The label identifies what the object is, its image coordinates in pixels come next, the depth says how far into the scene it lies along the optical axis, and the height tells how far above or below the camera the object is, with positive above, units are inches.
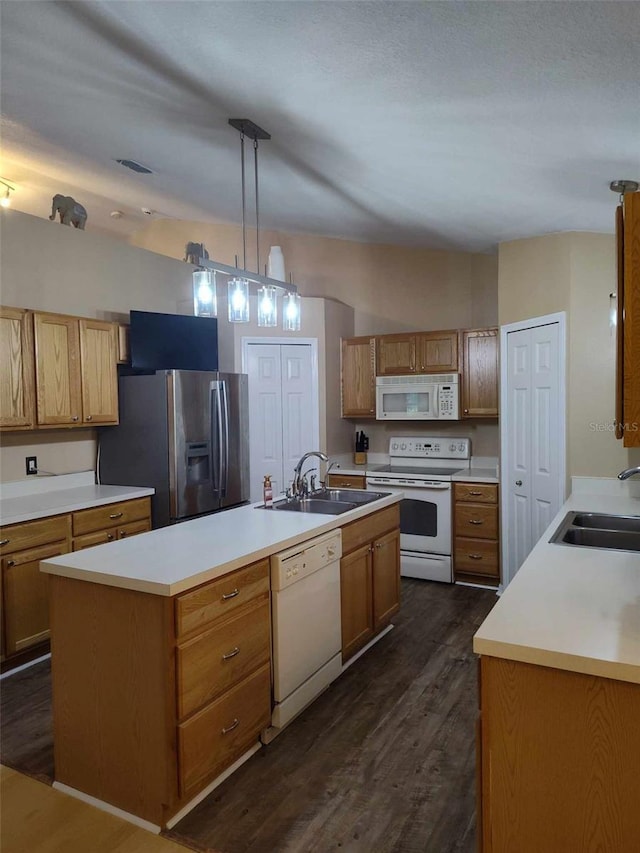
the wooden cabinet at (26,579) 121.2 -36.7
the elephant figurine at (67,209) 159.6 +55.9
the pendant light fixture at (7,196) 171.9 +67.0
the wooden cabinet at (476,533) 169.9 -39.4
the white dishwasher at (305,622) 95.3 -39.1
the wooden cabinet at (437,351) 186.5 +16.9
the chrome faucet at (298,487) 131.3 -18.9
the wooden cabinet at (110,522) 136.3 -28.7
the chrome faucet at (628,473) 86.2 -11.1
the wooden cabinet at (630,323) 55.0 +7.4
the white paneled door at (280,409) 194.1 -1.3
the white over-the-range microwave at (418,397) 185.9 +1.8
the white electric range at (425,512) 176.4 -34.1
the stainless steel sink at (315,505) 128.1 -23.0
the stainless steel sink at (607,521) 105.3 -22.5
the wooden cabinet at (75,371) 140.4 +9.7
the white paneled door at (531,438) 144.6 -10.0
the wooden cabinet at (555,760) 49.3 -32.2
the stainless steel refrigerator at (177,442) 154.3 -9.8
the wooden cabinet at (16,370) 131.3 +9.0
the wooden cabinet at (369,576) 118.5 -38.7
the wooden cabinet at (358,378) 202.4 +9.3
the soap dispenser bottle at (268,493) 125.5 -19.2
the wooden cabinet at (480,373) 180.1 +9.2
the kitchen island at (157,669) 74.5 -36.5
